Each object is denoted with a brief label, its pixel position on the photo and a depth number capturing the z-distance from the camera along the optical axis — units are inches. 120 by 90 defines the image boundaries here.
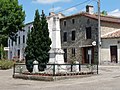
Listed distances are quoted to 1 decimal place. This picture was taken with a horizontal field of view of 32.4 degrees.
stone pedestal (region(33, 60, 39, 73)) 563.3
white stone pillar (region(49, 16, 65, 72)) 578.4
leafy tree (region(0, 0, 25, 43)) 1281.3
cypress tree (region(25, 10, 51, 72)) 616.9
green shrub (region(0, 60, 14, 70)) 875.1
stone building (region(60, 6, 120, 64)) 1004.5
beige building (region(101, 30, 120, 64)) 949.5
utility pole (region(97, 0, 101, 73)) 946.1
